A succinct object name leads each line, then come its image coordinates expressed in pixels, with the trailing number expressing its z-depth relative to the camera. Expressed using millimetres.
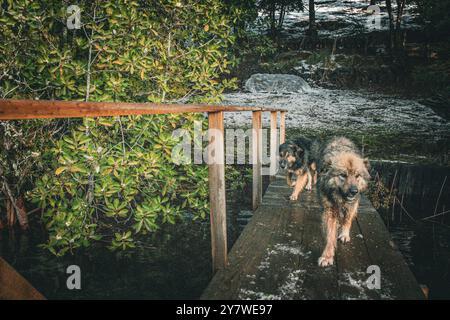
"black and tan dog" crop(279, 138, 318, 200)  5314
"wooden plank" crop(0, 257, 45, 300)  1022
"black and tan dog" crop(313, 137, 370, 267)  3045
